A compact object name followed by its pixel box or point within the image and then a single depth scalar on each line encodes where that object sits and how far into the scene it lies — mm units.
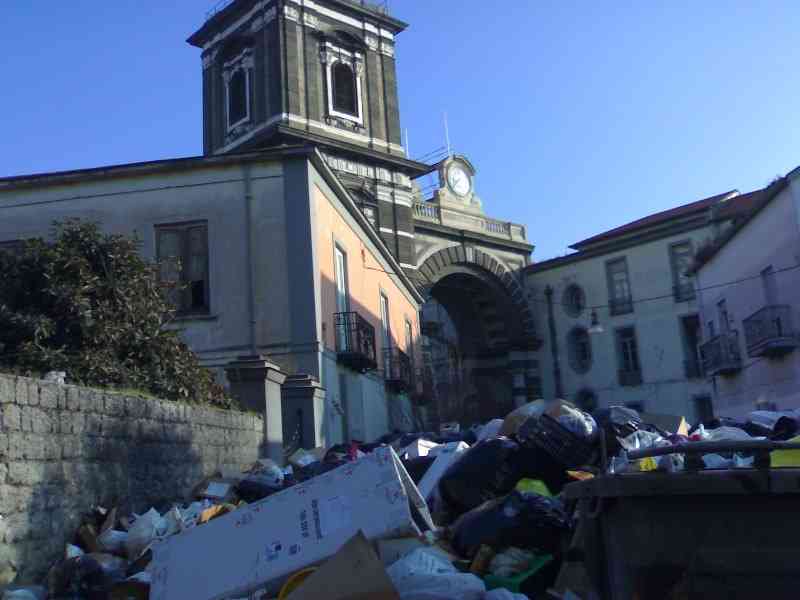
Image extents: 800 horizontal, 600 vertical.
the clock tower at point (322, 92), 30984
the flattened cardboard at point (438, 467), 6327
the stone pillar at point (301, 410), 12781
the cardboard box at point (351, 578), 3645
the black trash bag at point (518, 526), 4707
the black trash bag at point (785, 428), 6151
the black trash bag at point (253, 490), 7594
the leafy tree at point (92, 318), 8328
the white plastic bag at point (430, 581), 3988
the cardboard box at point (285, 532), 4484
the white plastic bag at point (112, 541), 6293
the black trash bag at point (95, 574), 5711
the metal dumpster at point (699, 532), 2803
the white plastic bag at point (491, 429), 8361
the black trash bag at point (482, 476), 5863
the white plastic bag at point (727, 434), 6984
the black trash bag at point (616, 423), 6734
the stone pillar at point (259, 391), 10647
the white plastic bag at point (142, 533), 6328
